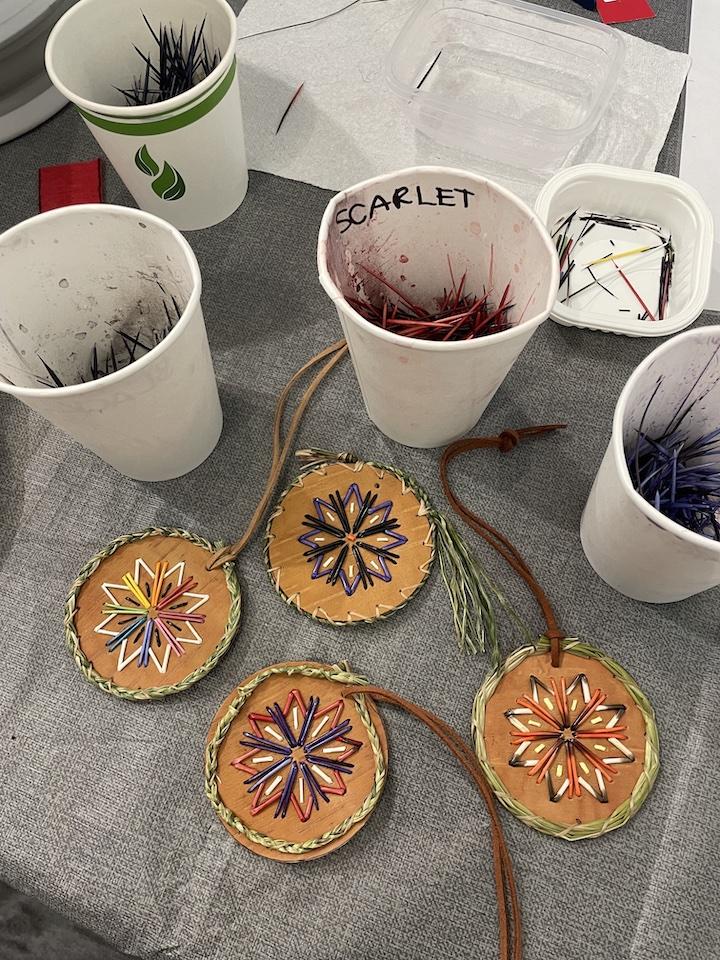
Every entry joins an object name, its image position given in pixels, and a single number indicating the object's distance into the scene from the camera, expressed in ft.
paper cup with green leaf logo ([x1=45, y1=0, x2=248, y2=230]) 2.01
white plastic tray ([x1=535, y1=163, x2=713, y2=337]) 2.18
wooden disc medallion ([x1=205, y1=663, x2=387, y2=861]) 1.71
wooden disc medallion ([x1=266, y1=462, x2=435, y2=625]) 1.92
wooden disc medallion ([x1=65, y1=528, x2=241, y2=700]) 1.86
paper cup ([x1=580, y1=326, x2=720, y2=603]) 1.53
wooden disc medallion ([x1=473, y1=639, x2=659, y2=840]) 1.72
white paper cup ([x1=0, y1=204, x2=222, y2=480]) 1.63
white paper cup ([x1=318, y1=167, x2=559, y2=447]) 1.62
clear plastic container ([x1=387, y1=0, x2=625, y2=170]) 2.51
